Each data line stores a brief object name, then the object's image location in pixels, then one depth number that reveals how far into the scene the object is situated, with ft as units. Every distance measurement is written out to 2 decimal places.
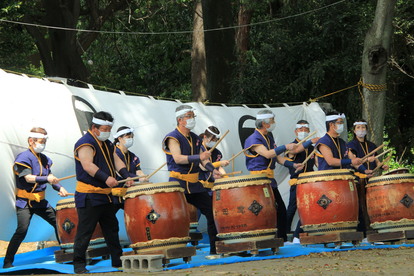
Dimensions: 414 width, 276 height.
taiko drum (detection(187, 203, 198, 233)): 39.50
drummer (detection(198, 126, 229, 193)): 38.45
